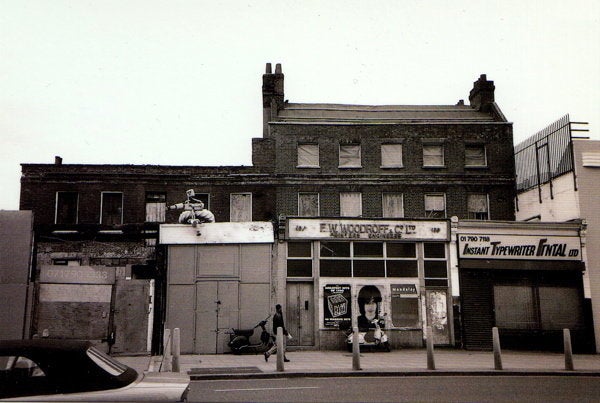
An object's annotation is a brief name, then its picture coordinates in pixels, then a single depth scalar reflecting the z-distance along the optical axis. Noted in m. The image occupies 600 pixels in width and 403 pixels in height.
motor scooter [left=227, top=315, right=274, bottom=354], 20.61
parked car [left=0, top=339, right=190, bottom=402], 6.34
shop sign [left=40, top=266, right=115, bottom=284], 19.47
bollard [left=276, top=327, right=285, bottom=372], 15.28
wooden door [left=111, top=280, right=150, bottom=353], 19.86
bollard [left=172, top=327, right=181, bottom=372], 14.65
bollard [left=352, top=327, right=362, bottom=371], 15.45
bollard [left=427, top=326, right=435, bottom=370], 15.65
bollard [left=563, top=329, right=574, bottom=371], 15.98
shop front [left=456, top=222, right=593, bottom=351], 22.81
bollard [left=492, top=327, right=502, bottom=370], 15.68
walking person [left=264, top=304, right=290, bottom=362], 17.44
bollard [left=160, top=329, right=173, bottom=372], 15.35
